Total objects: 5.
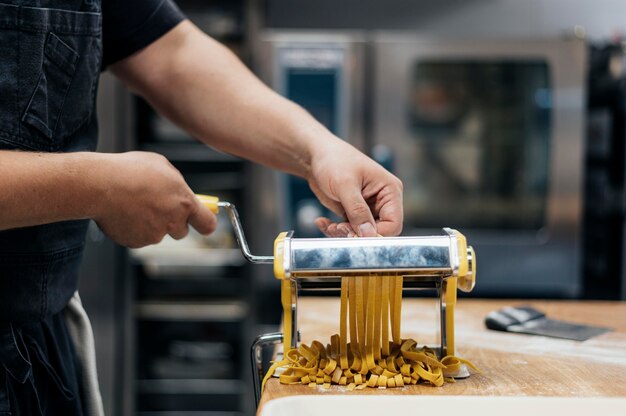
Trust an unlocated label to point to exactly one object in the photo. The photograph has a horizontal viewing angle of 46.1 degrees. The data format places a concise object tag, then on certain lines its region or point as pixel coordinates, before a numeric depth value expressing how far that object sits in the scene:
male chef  0.89
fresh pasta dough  0.89
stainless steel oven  2.47
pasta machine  0.87
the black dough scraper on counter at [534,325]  1.18
